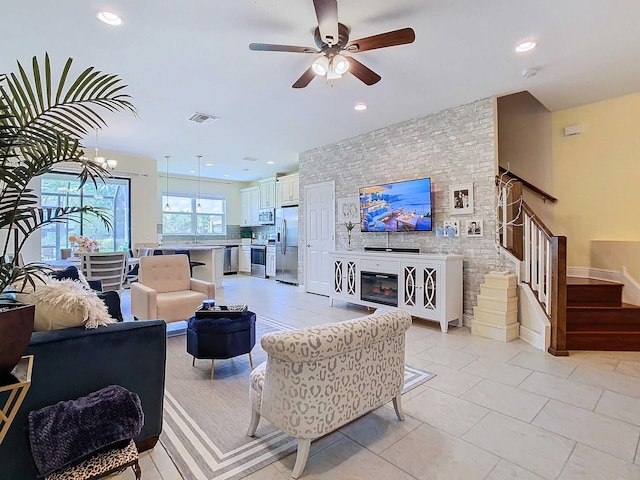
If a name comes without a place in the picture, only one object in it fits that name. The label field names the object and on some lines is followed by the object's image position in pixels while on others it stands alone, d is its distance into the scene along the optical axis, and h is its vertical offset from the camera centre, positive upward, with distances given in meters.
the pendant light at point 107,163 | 5.40 +1.33
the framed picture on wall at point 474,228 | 4.17 +0.16
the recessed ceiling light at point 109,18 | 2.49 +1.70
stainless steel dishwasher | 9.71 -0.56
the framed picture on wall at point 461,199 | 4.23 +0.54
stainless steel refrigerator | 7.62 -0.15
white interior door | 6.24 +0.13
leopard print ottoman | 1.39 -0.97
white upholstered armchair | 3.53 -0.58
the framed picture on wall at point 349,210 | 5.73 +0.54
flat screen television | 4.63 +0.51
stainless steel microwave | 9.00 +0.67
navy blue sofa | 1.46 -0.65
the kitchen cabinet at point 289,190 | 7.86 +1.23
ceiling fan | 2.20 +1.46
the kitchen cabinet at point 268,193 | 8.87 +1.31
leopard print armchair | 1.59 -0.70
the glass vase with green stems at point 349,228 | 5.63 +0.21
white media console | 4.05 -0.56
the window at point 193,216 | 9.12 +0.71
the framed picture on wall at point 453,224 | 4.39 +0.22
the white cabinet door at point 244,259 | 9.64 -0.54
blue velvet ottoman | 2.75 -0.80
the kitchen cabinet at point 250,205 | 9.57 +1.05
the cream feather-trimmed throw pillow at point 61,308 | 1.62 -0.33
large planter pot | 1.11 -0.32
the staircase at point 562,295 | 3.27 -0.60
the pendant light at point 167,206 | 8.54 +0.88
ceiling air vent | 4.62 +1.74
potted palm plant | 1.15 +0.32
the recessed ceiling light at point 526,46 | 2.85 +1.70
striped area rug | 1.76 -1.17
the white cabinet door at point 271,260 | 8.58 -0.51
